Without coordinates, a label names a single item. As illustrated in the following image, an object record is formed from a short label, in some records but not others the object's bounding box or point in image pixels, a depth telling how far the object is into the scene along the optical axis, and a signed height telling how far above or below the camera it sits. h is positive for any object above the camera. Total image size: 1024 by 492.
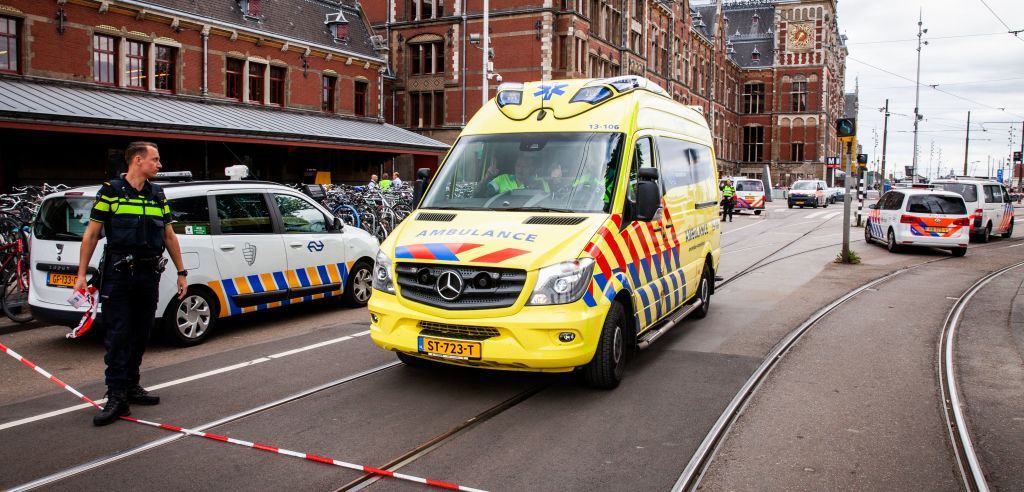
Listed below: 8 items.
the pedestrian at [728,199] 31.16 -0.18
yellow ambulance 5.63 -0.40
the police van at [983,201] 22.44 -0.08
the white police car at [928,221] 18.22 -0.55
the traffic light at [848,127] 16.67 +1.49
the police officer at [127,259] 5.49 -0.53
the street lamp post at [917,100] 54.28 +7.07
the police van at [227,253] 7.68 -0.74
